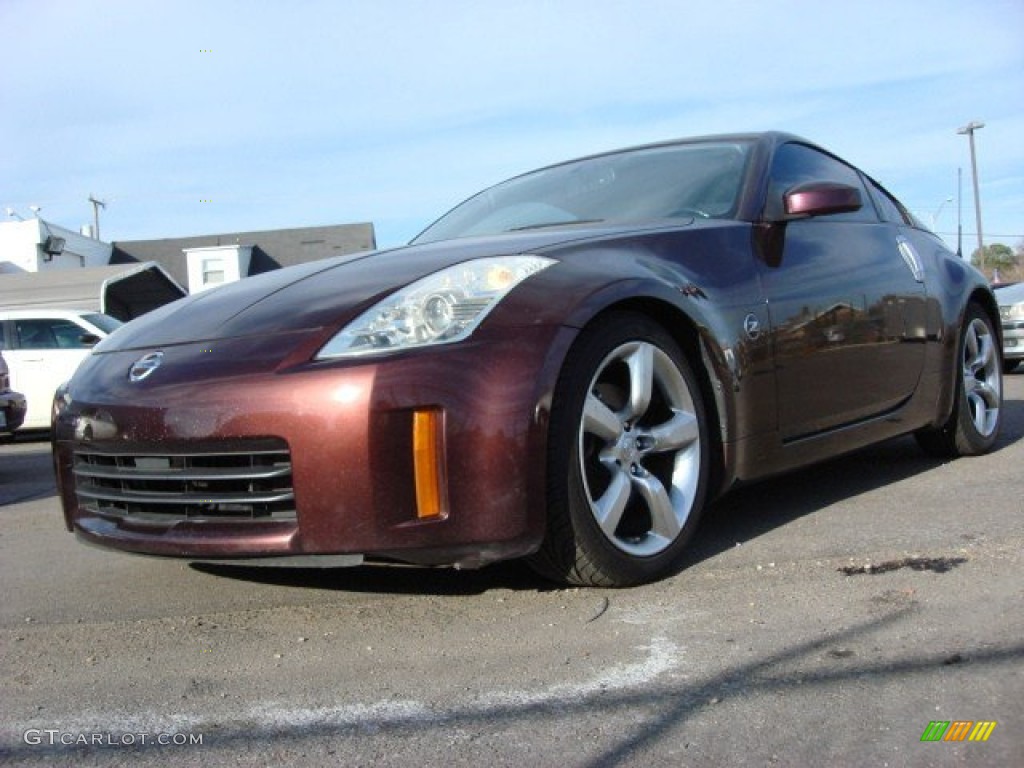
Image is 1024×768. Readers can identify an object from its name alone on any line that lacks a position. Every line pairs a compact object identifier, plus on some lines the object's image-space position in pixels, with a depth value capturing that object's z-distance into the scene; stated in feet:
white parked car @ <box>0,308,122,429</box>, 35.09
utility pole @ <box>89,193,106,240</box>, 145.07
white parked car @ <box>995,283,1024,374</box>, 36.06
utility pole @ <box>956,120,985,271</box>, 137.69
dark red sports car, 8.48
